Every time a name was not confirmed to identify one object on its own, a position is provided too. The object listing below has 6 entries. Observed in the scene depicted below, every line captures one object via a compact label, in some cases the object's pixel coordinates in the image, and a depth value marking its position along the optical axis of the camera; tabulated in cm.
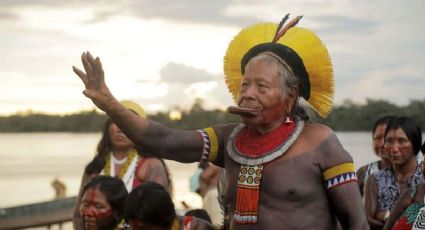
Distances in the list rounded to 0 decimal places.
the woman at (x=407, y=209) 521
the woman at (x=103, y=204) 535
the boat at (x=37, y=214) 922
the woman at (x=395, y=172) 654
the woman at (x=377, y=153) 699
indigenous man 369
